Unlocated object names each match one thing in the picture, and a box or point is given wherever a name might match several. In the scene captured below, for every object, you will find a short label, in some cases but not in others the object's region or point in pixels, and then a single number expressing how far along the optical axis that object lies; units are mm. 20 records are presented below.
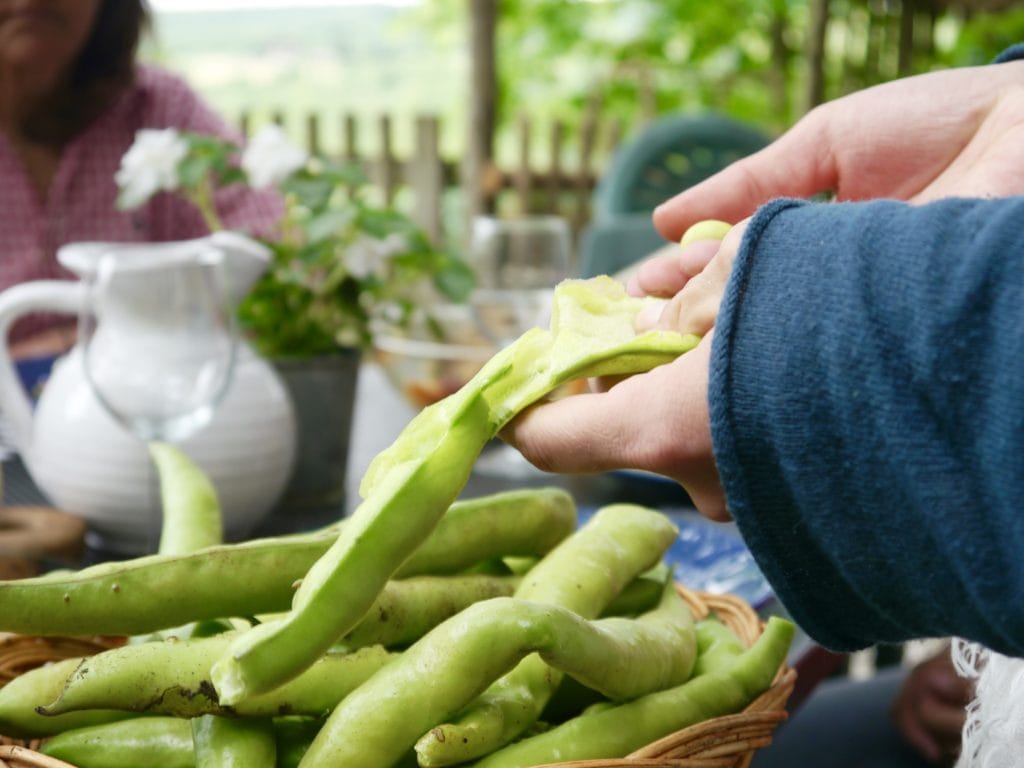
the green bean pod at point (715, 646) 716
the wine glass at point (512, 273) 1372
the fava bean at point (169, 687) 581
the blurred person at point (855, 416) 479
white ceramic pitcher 1082
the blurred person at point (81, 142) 2168
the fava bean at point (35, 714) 624
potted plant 1263
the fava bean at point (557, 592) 560
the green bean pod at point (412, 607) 650
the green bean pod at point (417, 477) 481
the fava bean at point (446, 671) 553
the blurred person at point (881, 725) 1229
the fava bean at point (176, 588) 607
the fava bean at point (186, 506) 805
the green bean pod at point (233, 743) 567
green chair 2787
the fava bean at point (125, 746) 601
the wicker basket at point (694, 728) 570
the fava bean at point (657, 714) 592
